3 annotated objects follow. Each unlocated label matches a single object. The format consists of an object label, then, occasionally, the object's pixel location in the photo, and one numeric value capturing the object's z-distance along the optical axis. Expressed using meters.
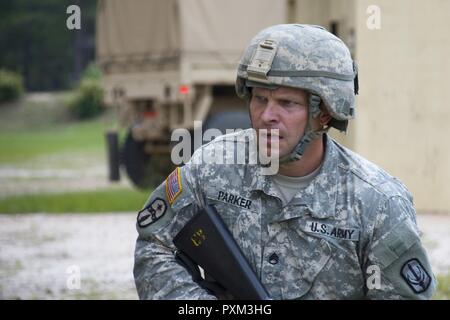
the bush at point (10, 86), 41.91
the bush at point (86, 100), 41.31
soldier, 3.64
